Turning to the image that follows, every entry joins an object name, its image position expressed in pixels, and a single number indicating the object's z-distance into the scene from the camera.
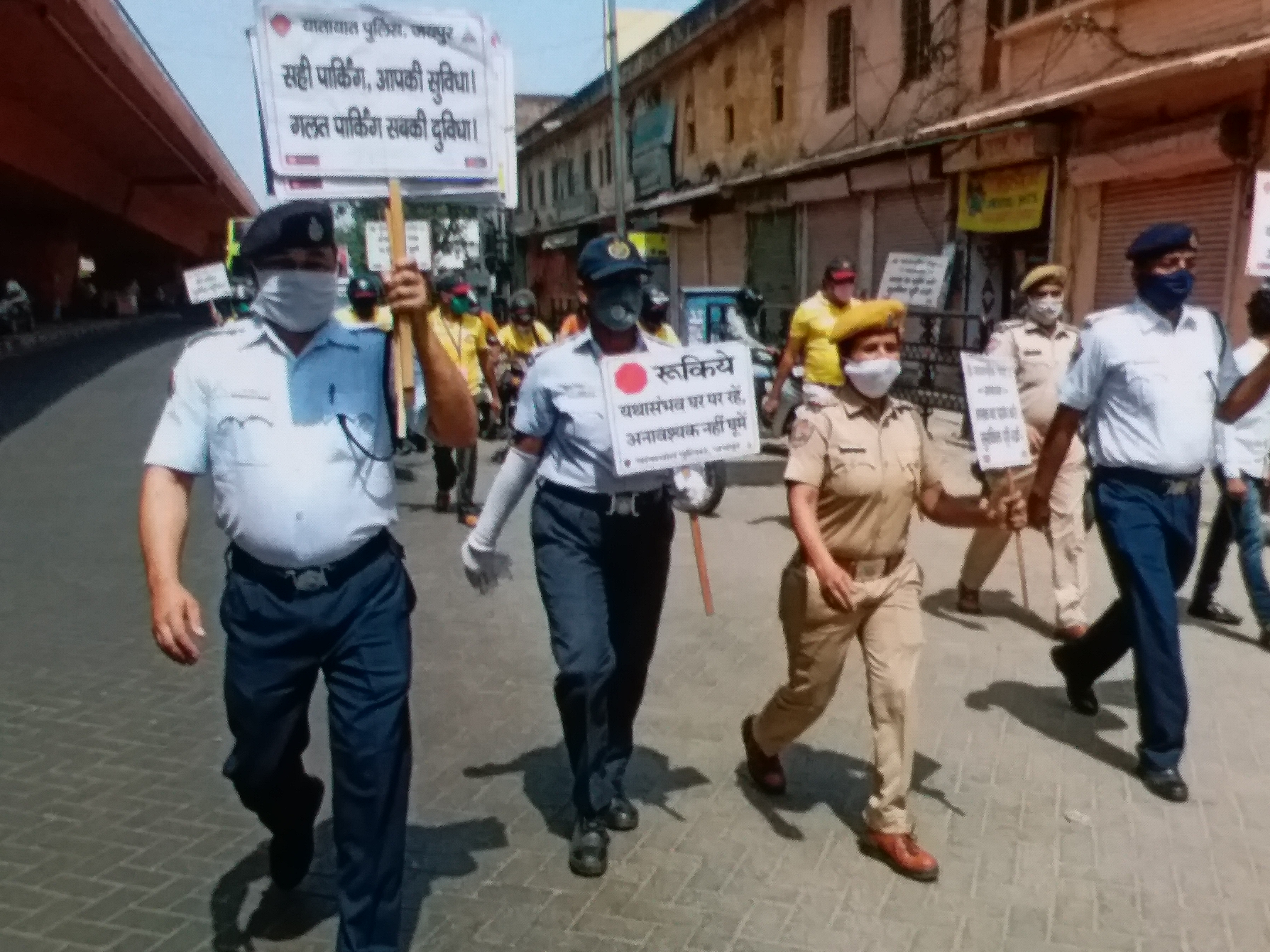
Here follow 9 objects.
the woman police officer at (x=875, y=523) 3.72
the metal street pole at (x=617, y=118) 21.22
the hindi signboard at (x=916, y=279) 15.02
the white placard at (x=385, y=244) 12.71
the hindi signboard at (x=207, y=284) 14.39
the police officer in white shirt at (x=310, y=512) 3.08
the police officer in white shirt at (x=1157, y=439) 4.29
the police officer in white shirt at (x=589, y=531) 3.81
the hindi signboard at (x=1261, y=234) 7.24
